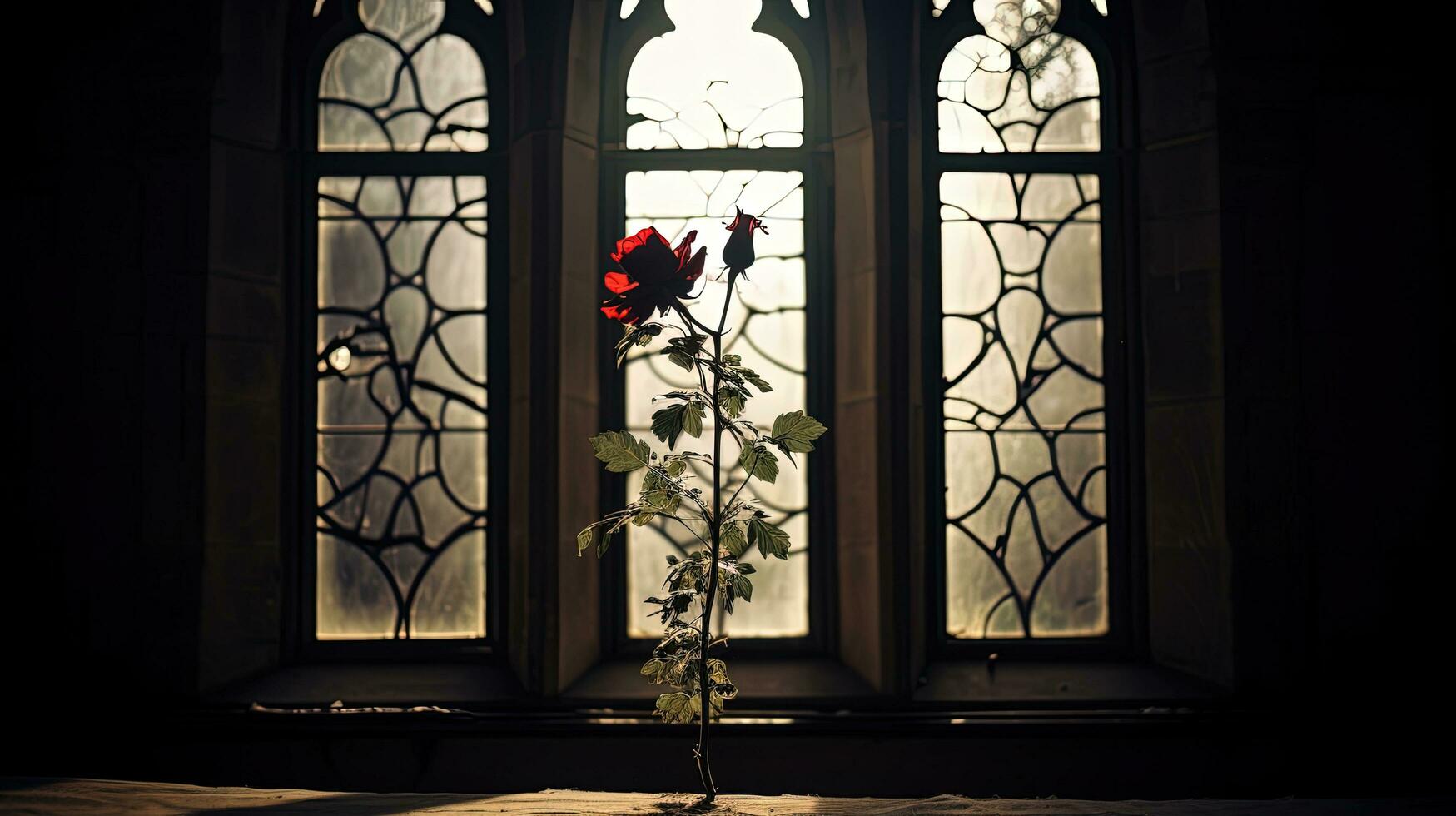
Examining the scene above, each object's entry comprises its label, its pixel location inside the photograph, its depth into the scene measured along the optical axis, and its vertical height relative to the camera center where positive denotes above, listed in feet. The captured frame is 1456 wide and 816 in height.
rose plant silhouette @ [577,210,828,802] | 5.92 -0.02
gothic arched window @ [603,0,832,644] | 9.95 +2.34
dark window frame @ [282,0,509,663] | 9.88 +1.32
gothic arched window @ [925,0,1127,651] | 10.01 +1.10
